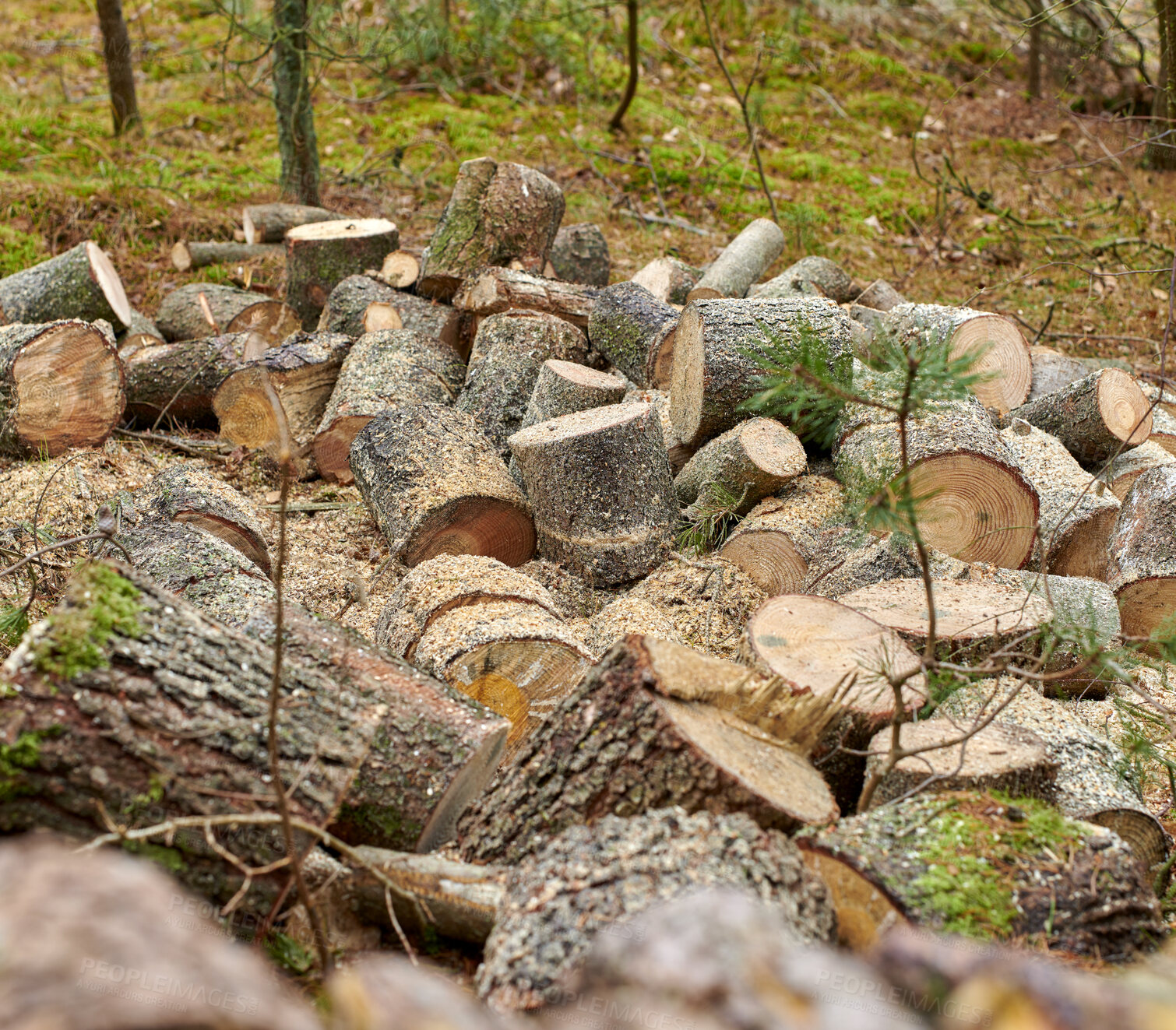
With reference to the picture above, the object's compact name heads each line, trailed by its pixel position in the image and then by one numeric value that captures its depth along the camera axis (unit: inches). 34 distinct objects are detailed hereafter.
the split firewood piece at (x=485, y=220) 206.4
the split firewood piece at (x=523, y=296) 195.8
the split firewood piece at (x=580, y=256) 239.0
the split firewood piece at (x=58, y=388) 166.2
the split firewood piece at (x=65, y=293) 202.7
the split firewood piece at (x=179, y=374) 193.6
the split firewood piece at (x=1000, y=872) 71.9
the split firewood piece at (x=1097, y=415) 163.3
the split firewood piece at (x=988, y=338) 175.2
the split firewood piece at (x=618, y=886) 64.1
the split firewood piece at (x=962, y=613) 107.2
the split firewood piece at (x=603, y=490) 141.3
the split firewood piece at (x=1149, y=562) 138.2
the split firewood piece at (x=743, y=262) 229.0
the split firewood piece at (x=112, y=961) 35.4
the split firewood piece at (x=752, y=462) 145.3
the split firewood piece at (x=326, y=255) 222.1
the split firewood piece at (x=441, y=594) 119.3
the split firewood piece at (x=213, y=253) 255.3
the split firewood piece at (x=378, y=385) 177.3
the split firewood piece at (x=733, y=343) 153.5
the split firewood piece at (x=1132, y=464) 161.6
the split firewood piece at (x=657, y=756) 77.4
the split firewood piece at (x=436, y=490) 145.6
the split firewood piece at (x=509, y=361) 177.5
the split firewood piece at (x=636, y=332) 183.5
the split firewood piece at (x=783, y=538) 138.6
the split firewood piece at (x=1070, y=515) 146.6
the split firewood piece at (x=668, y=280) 225.1
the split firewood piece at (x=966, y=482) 133.8
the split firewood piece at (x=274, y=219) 260.7
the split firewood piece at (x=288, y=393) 189.5
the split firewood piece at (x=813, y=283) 218.5
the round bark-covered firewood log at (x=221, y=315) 221.6
